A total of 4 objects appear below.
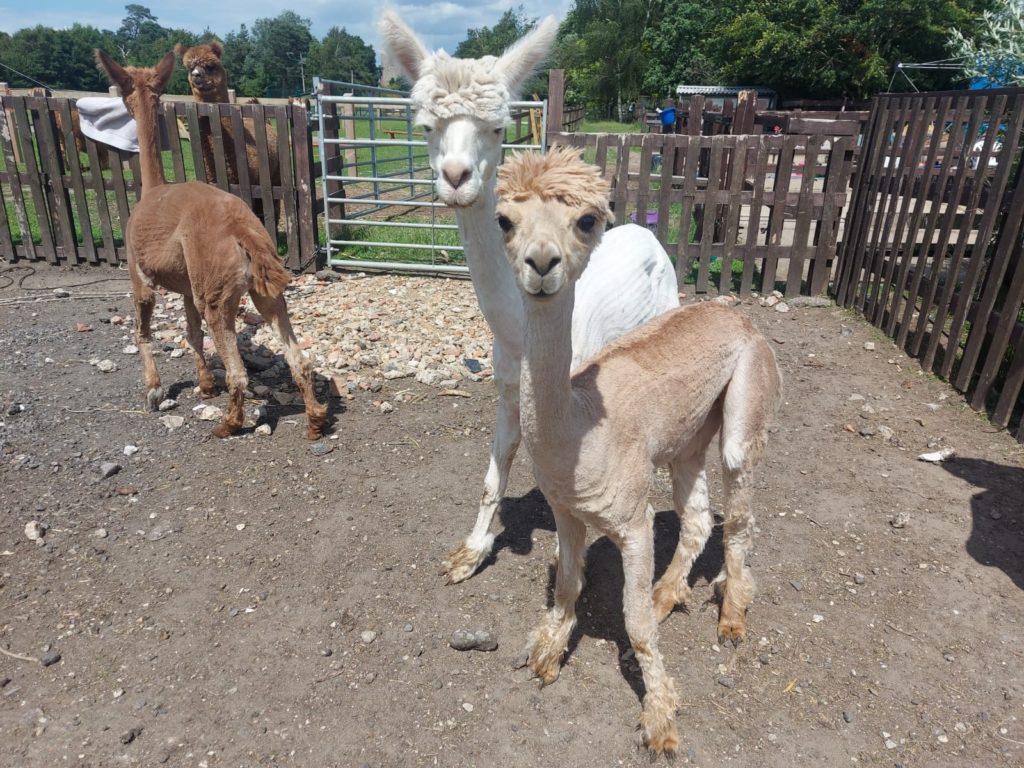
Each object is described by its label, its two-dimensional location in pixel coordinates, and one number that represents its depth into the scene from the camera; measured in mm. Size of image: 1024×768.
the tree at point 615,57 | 58469
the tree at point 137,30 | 113250
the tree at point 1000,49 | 6825
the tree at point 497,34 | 78269
